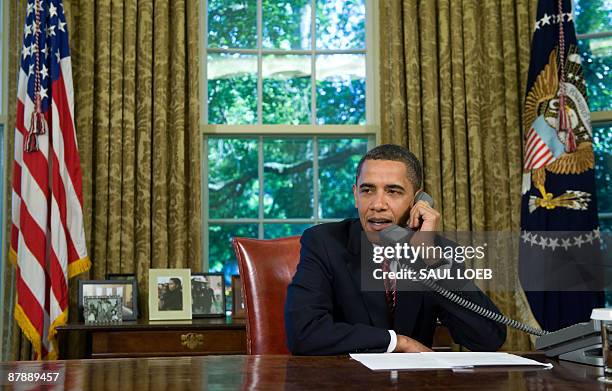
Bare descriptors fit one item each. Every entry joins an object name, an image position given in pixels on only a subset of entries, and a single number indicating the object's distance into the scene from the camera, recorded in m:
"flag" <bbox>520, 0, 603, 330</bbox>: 3.84
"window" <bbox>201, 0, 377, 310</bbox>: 4.34
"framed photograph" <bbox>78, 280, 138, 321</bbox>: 3.75
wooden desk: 1.31
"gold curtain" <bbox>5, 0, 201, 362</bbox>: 3.98
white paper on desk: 1.53
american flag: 3.70
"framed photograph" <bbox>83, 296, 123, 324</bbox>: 3.64
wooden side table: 3.43
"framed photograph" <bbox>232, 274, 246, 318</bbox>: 3.82
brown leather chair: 2.35
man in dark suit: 2.23
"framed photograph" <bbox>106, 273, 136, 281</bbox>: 3.88
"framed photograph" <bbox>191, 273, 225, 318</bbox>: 3.80
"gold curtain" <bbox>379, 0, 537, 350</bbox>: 4.21
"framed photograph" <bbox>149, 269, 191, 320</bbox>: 3.73
